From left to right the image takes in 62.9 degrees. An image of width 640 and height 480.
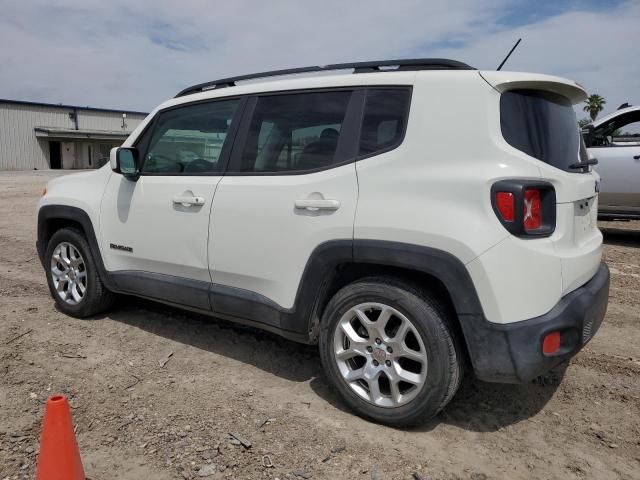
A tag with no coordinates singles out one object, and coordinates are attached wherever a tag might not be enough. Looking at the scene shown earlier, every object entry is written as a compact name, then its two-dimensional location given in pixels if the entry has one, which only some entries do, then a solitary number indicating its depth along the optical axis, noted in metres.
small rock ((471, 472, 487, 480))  2.45
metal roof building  39.22
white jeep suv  2.49
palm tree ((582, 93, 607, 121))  44.97
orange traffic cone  2.13
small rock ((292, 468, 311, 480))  2.46
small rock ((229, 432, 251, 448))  2.69
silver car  7.39
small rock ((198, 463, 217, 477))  2.47
